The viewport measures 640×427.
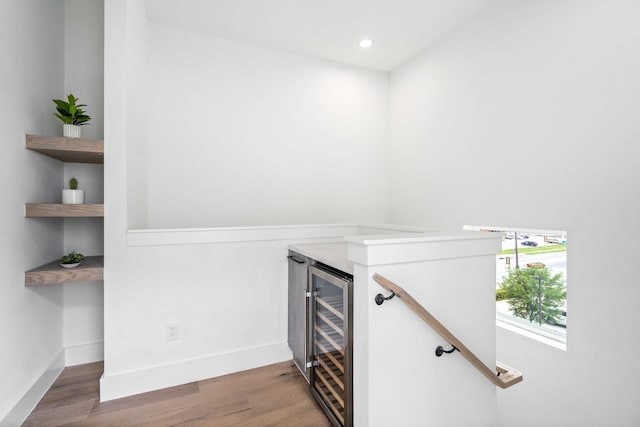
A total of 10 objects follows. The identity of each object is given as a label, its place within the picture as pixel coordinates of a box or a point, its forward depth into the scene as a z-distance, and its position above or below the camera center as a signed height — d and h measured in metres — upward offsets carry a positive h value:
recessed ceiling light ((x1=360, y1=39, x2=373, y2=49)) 2.95 +1.66
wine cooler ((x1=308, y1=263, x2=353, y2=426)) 1.53 -0.75
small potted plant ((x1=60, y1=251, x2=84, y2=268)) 1.92 -0.32
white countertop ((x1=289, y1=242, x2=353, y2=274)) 1.64 -0.28
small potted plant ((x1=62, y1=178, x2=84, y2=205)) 1.92 +0.10
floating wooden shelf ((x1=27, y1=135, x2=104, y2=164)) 1.76 +0.39
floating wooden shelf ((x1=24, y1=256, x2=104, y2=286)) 1.75 -0.37
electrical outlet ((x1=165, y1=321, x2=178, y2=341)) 2.07 -0.82
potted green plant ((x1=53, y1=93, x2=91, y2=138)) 1.87 +0.60
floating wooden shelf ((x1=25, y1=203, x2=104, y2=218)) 1.75 +0.01
